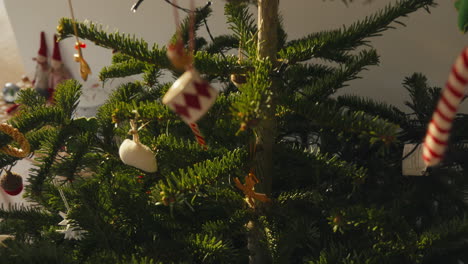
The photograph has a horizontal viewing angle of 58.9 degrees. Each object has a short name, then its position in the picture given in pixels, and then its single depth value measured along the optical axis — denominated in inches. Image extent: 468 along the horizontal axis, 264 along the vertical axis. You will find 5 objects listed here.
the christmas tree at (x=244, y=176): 15.1
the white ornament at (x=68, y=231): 17.9
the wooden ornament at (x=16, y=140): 17.2
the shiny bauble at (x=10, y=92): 54.3
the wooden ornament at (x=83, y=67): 19.8
